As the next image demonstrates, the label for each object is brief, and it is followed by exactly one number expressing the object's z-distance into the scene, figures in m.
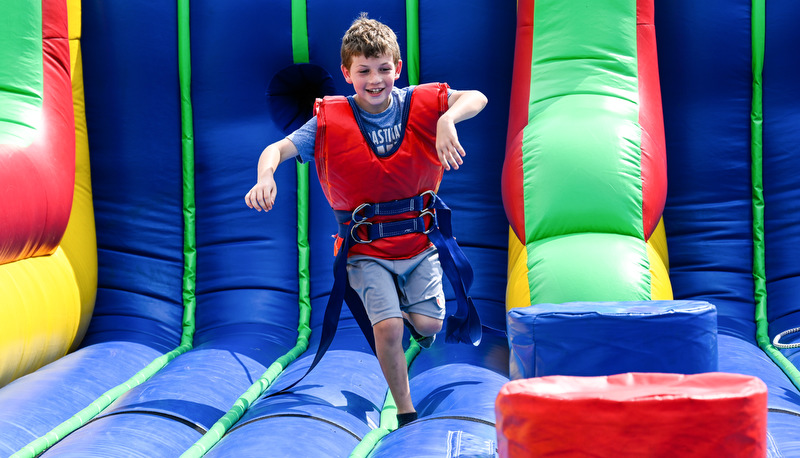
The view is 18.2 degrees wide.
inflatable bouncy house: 5.94
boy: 6.11
